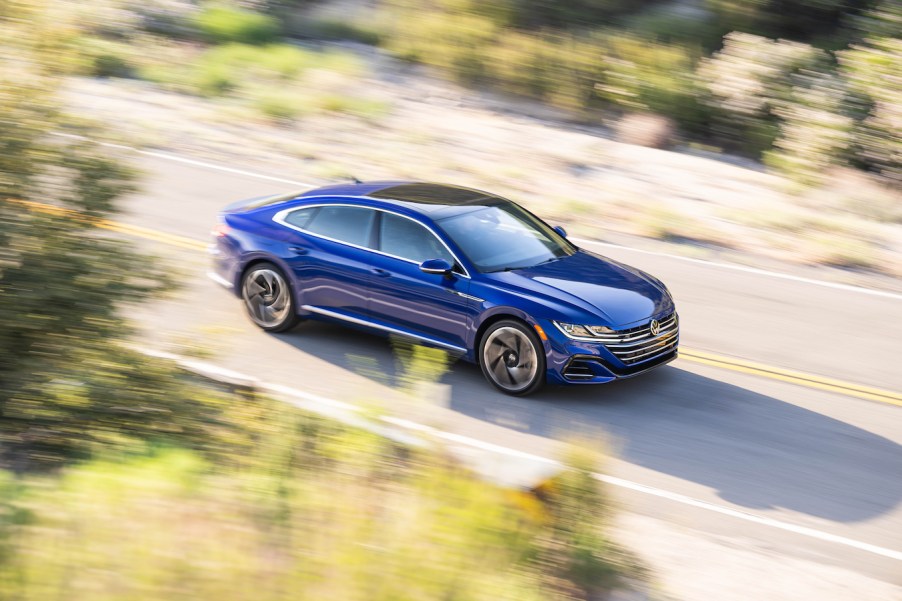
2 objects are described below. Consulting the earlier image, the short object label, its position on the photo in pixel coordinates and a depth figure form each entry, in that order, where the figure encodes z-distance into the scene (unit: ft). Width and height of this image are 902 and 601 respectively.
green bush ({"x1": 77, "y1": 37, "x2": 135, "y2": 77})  75.99
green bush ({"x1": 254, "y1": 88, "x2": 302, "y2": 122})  70.23
